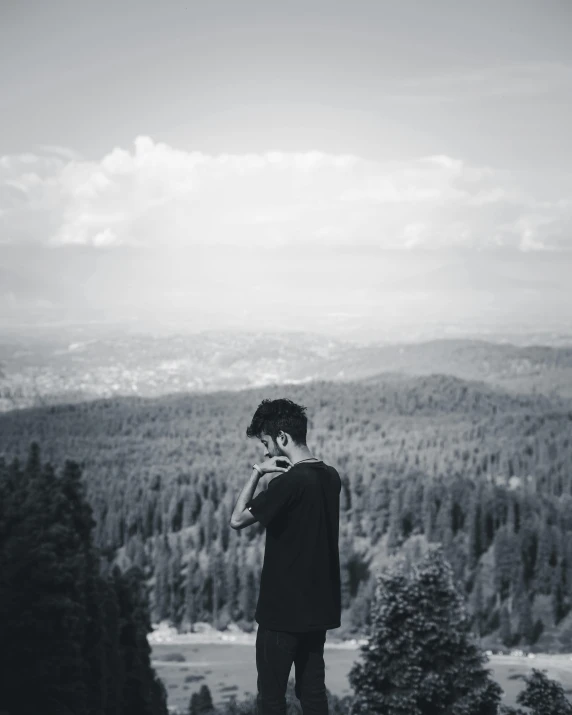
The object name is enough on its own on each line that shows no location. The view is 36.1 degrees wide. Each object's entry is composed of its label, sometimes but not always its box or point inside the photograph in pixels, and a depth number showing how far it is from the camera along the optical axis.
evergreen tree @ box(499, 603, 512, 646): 100.81
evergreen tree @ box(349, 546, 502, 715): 31.16
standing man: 8.12
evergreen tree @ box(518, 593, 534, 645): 101.25
